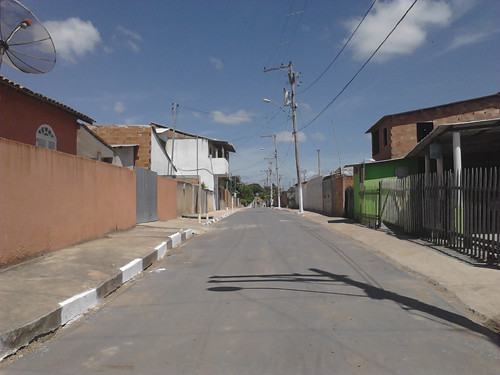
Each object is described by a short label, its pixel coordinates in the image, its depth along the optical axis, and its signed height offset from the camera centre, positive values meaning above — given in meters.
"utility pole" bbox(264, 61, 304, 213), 34.66 +7.27
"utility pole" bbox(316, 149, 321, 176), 60.56 +5.24
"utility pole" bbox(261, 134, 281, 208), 65.33 +5.85
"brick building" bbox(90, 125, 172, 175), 28.89 +4.24
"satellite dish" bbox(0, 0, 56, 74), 5.20 +2.11
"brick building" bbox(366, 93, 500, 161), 26.00 +4.87
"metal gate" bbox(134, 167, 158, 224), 16.11 +0.14
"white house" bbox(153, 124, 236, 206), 43.25 +4.13
